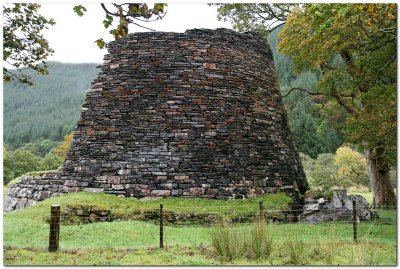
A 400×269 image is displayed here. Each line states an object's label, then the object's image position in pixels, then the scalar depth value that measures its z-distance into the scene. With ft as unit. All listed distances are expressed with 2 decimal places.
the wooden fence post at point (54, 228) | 19.72
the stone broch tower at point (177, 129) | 32.04
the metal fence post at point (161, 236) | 20.88
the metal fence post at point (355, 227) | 22.94
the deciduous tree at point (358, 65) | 26.78
